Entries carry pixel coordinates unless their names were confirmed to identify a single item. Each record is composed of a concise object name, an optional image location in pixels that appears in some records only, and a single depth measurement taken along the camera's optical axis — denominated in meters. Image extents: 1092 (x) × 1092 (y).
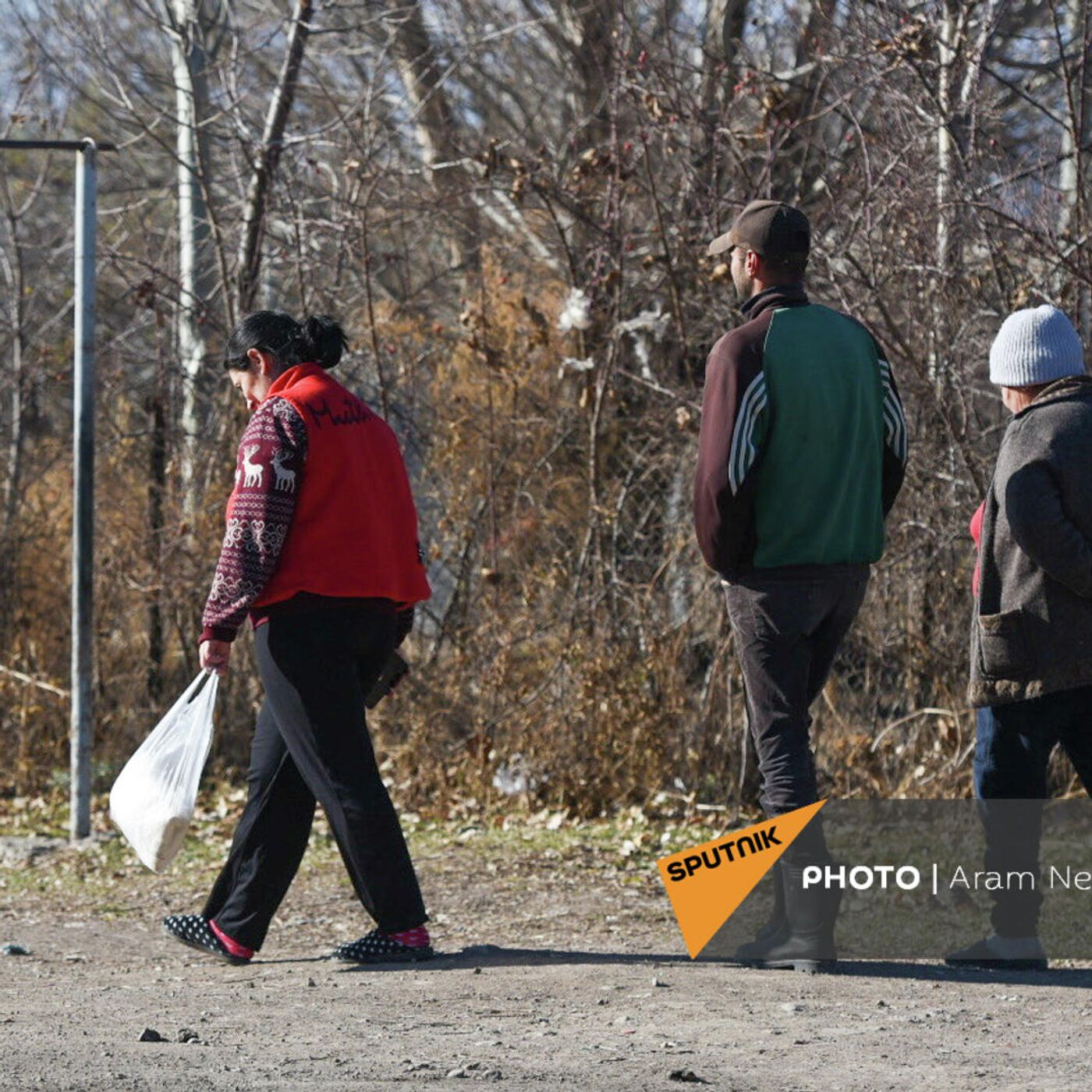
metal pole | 16.34
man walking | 10.45
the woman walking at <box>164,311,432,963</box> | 10.87
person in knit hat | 10.49
